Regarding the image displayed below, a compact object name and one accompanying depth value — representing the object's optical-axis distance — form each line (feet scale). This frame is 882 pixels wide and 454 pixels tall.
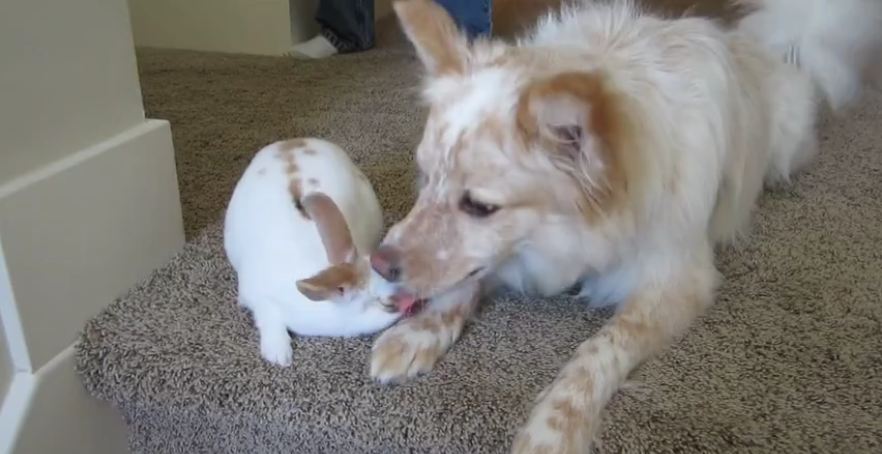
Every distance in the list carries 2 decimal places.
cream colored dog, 3.61
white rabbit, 3.70
